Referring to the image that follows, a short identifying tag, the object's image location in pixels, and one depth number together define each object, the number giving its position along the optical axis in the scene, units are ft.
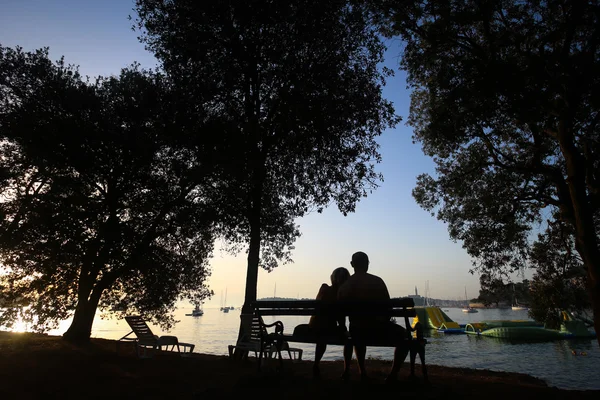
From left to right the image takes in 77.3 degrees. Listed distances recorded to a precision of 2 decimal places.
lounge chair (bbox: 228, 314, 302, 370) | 31.15
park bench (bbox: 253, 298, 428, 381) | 18.43
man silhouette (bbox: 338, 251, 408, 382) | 19.20
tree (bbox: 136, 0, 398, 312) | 38.99
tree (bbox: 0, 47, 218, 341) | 40.11
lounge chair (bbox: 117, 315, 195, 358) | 34.58
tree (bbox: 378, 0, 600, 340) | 36.40
